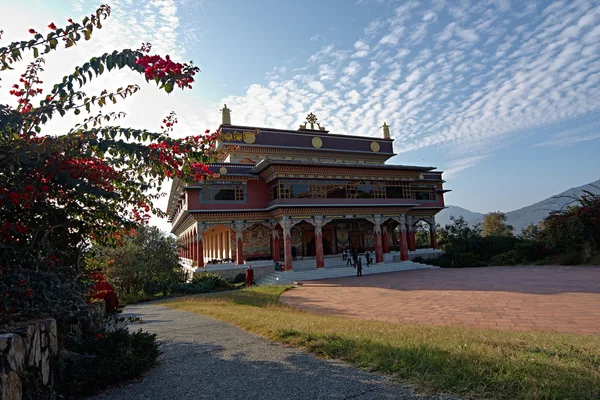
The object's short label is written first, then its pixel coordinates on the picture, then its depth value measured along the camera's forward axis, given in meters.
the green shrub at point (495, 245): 26.66
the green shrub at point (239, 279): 21.86
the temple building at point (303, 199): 22.97
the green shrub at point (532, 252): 23.28
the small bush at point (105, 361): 4.04
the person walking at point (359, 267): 21.58
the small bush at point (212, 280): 19.70
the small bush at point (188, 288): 18.50
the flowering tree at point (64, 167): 4.16
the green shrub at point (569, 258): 19.81
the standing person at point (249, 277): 19.38
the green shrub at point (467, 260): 25.62
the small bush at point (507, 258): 23.66
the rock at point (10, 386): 3.07
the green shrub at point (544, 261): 21.53
